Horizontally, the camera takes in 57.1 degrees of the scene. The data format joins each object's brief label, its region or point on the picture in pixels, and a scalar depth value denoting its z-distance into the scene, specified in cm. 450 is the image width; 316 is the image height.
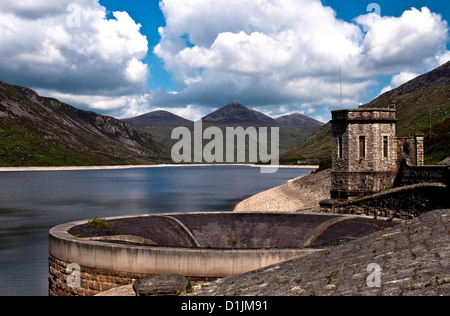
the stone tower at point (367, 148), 3878
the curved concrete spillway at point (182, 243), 1959
